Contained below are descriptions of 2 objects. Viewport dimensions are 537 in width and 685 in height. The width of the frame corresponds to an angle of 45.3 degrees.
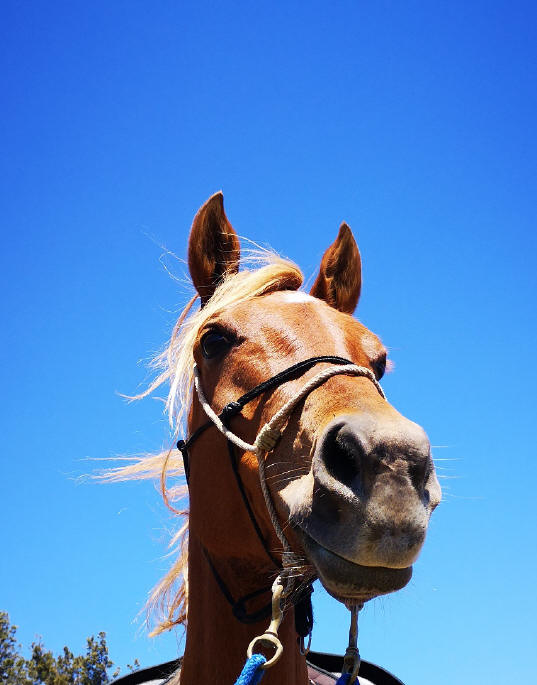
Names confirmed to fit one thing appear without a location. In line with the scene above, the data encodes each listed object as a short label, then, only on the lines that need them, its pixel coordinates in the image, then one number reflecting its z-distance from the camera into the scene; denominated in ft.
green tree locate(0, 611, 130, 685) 39.06
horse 6.74
